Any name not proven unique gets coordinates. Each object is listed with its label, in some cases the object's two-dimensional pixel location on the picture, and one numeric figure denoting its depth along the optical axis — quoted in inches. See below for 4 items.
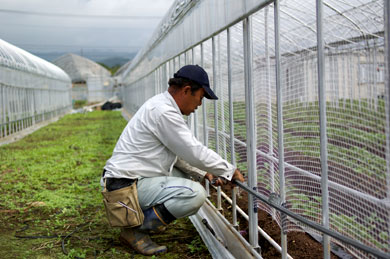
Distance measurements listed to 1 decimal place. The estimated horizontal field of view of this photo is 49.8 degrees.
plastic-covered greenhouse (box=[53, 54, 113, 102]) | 1761.8
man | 129.0
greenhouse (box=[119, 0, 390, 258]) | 83.6
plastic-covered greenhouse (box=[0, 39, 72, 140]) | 545.3
